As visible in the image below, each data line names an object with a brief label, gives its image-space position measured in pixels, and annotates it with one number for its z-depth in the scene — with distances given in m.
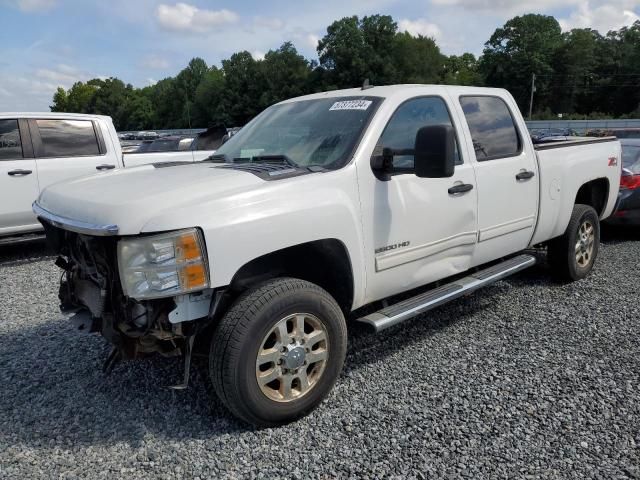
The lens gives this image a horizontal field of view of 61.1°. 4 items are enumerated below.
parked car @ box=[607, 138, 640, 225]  7.55
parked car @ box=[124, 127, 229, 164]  8.30
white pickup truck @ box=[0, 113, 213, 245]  6.89
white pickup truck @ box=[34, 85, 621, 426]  2.73
